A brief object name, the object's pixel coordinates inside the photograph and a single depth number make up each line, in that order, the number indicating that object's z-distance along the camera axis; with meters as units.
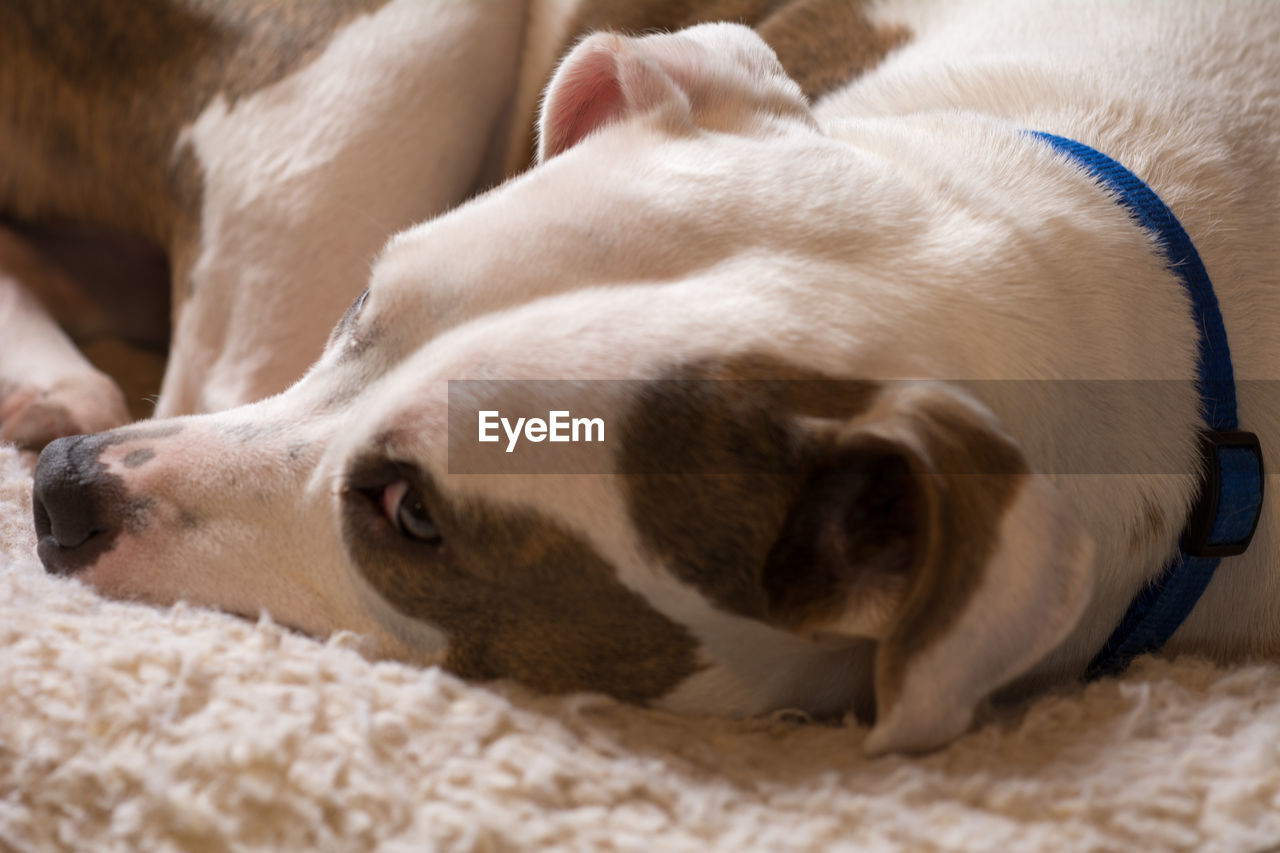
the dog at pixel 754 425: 0.75
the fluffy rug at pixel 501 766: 0.73
